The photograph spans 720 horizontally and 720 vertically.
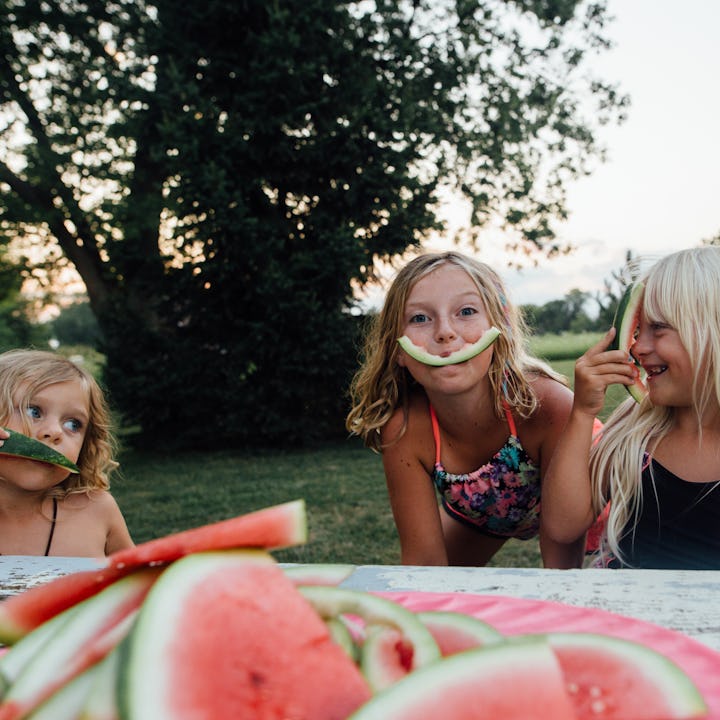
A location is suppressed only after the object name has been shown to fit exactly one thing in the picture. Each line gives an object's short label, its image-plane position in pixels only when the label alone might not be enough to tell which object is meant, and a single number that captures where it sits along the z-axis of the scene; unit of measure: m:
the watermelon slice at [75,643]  0.42
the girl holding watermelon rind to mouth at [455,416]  1.19
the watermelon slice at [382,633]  0.47
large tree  8.63
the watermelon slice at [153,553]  0.49
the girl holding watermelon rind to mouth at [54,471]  1.08
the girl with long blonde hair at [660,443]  1.02
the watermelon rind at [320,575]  0.59
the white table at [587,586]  0.70
